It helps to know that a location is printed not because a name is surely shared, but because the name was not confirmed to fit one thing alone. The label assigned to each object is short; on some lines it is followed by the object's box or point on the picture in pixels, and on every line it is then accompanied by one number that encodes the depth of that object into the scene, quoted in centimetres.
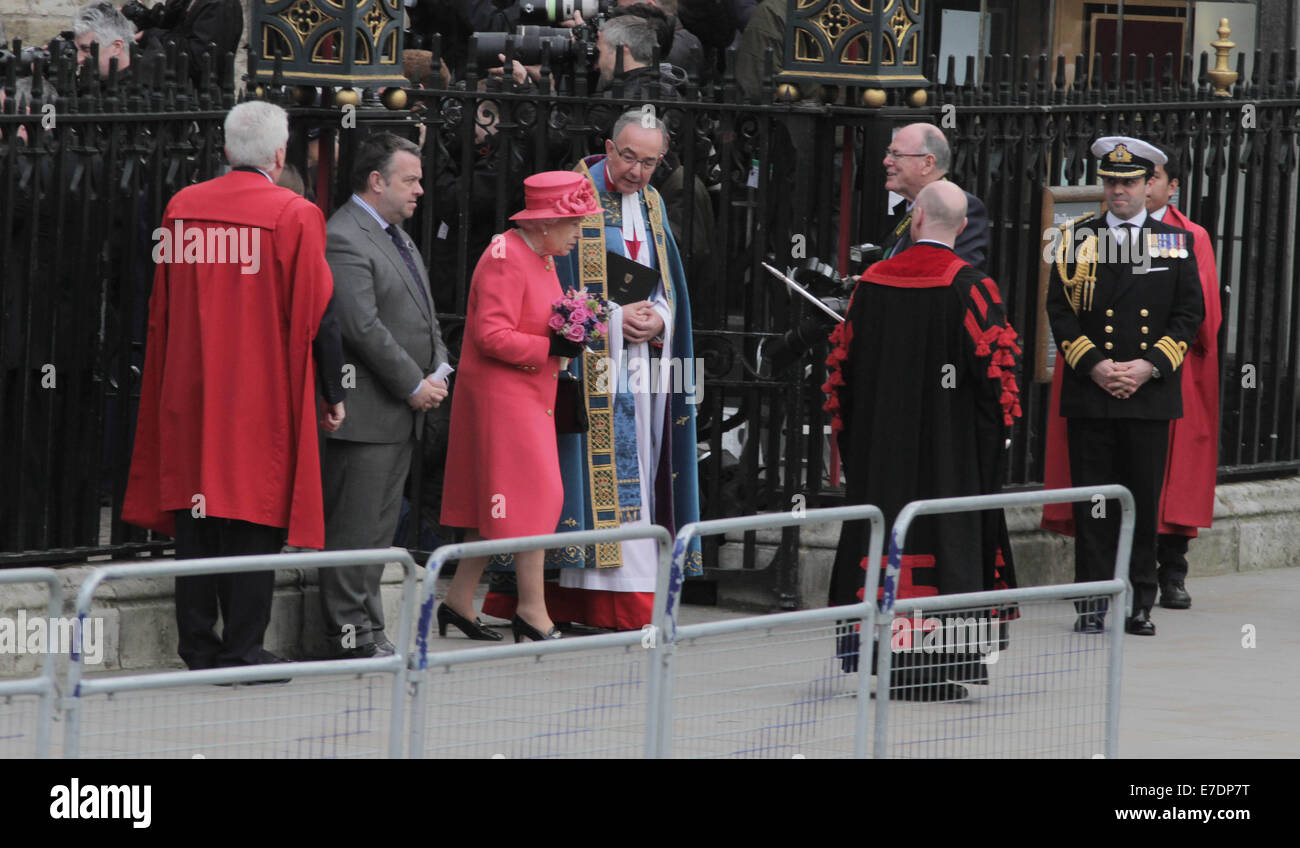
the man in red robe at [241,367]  1595
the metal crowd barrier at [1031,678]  1371
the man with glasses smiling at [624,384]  1845
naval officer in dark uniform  1958
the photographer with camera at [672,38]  2186
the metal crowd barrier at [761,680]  1218
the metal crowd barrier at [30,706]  1059
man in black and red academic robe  1669
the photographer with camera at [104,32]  2169
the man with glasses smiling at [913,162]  1805
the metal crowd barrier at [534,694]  1147
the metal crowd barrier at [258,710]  1077
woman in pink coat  1762
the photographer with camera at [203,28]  2428
